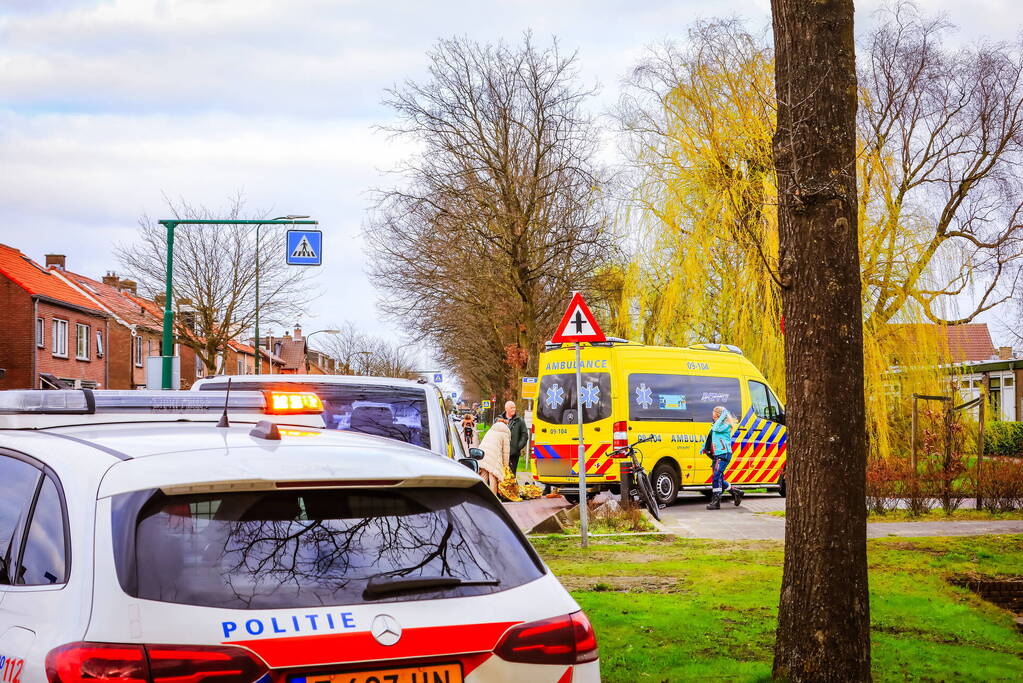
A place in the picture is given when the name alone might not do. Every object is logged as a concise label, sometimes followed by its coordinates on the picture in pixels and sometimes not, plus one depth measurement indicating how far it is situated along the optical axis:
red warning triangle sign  12.70
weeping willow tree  23.55
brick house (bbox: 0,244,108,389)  50.31
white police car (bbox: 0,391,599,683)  2.78
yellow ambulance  20.14
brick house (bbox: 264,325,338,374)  145.00
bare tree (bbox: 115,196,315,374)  43.00
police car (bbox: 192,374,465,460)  8.37
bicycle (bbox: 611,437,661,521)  16.62
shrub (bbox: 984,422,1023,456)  18.96
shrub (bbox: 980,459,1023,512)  15.54
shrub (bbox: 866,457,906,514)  15.38
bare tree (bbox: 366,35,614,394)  34.97
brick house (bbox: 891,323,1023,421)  24.83
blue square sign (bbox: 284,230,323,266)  25.27
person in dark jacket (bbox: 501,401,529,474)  24.94
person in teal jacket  18.95
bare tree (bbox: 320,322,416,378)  101.31
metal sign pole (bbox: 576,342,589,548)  12.52
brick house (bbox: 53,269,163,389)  60.84
